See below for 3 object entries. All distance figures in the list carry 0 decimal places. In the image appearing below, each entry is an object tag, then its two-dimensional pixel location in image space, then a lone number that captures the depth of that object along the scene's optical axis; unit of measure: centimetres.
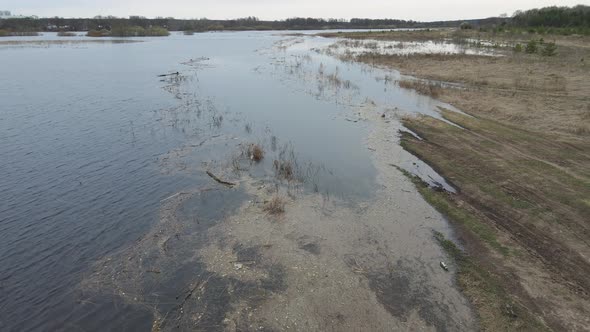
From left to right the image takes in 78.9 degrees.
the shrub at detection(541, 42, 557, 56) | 4894
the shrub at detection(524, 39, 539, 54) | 5250
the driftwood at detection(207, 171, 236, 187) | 1602
